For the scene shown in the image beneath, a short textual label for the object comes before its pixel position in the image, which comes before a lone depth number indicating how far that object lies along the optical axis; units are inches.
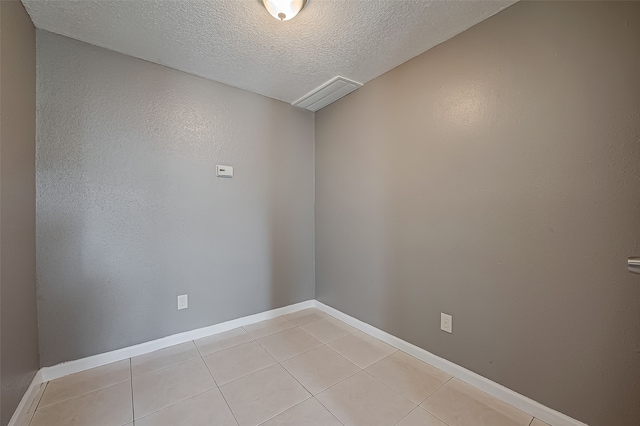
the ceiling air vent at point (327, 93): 86.0
